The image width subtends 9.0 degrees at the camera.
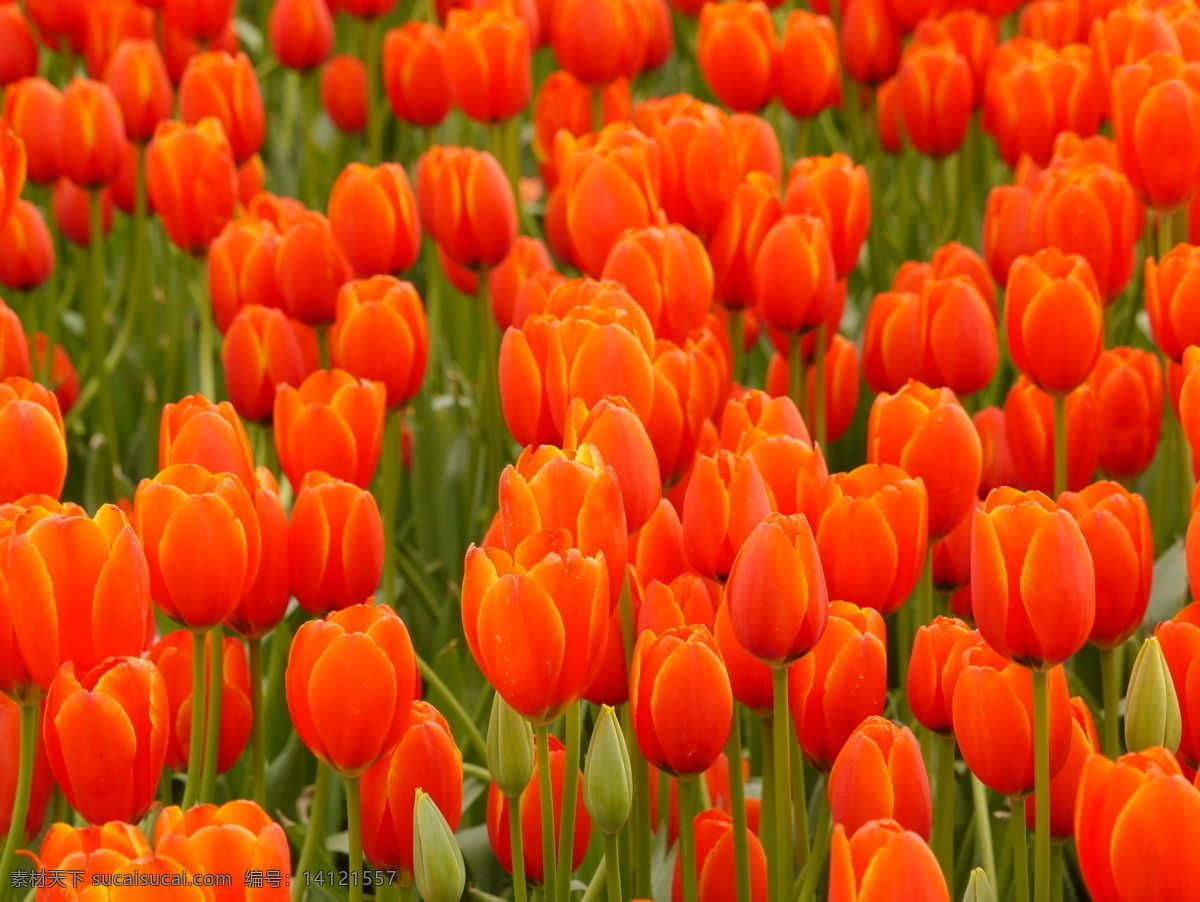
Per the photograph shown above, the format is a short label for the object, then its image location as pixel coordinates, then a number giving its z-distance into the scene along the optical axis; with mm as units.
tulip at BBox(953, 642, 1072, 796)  2792
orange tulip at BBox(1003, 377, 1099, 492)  3107
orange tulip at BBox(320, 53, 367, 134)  4788
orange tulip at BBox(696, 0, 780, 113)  3827
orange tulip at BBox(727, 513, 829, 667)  2782
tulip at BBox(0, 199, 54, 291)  3562
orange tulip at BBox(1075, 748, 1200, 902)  2666
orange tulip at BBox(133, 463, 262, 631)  2837
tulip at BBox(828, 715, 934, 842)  2765
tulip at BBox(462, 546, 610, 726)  2745
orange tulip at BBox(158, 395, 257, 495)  2917
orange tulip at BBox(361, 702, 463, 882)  2812
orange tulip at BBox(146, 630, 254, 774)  2935
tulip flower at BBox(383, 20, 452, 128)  3951
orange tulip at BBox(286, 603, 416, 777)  2785
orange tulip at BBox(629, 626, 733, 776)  2790
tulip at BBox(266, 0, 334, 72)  4313
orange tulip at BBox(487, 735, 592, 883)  2890
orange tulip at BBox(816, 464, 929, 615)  2845
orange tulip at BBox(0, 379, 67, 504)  2927
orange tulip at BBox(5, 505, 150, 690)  2785
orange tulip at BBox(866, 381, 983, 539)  2927
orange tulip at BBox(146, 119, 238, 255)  3346
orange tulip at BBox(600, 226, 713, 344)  3048
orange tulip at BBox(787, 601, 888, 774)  2816
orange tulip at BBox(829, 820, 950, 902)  2660
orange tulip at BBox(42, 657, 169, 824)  2768
